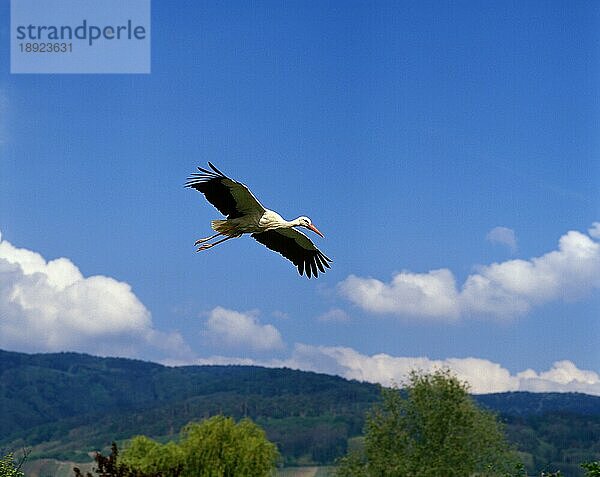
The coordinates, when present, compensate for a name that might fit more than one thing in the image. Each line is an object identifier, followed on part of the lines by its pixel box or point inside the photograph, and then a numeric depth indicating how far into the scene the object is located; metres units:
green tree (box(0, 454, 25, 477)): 27.06
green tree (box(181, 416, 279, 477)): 51.19
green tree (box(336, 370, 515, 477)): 46.03
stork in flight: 17.67
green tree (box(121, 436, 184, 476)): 50.84
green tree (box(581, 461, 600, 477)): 23.27
